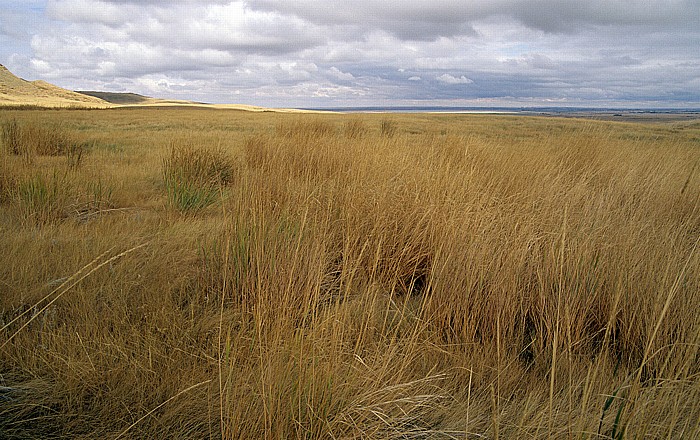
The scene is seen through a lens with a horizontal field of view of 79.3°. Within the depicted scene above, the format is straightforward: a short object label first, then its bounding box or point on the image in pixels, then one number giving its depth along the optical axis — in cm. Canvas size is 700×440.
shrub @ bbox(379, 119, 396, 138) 1275
